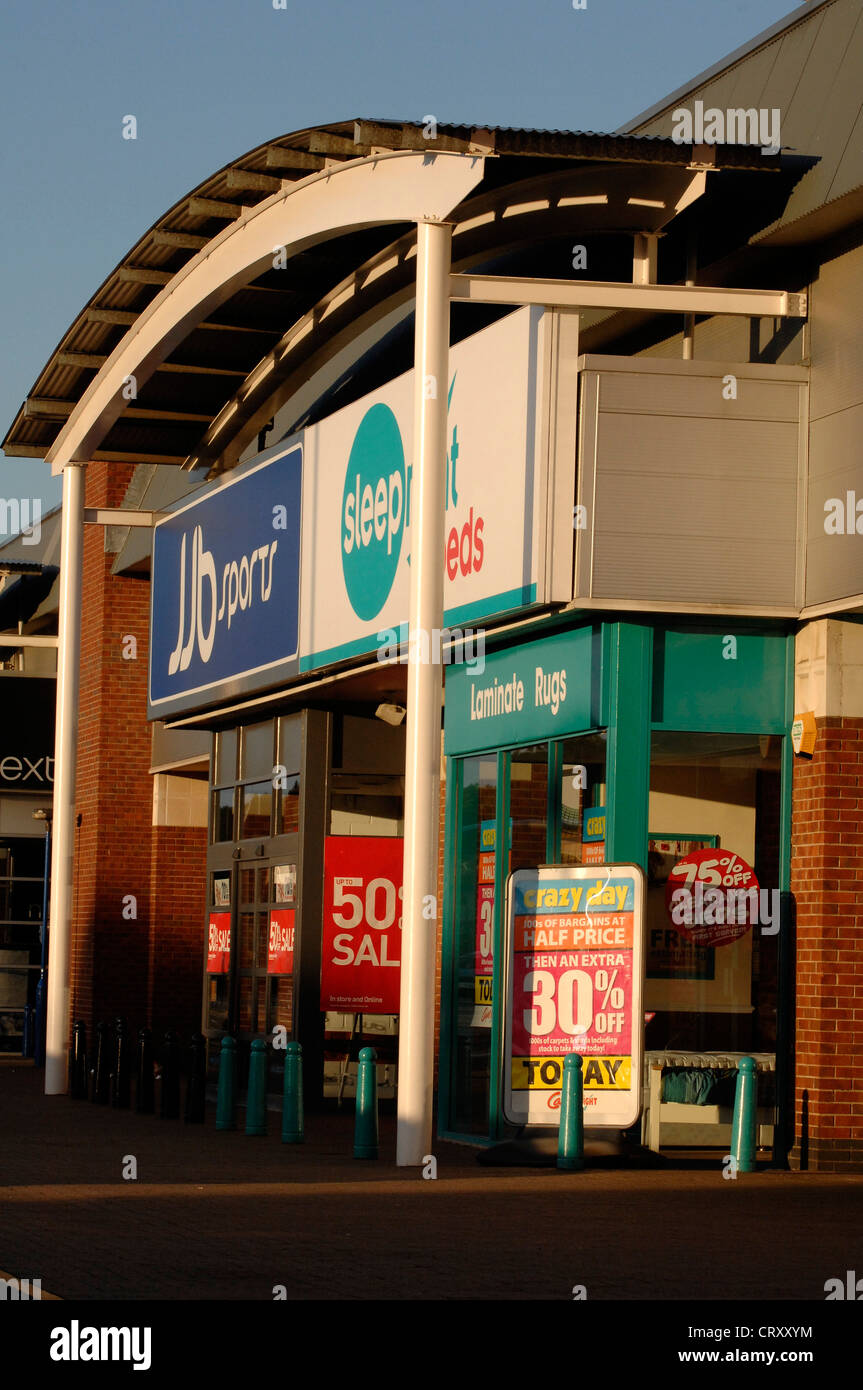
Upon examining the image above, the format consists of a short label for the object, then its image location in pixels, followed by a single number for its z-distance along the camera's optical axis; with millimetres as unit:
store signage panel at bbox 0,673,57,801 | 31781
